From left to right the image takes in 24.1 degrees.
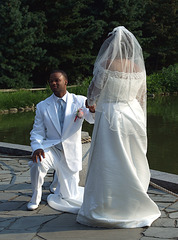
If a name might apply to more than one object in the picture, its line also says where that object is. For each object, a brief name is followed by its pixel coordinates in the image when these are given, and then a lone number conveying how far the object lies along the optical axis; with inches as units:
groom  203.0
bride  167.9
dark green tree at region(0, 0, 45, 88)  1091.3
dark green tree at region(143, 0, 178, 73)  1487.5
